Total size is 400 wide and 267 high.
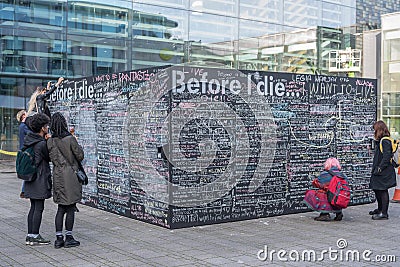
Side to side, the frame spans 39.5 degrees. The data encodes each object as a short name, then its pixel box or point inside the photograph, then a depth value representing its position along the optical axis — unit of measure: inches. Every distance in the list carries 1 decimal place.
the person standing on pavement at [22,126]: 400.5
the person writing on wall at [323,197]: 366.3
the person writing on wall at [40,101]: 429.1
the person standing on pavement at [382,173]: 371.6
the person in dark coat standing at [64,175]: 291.9
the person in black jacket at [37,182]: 295.7
